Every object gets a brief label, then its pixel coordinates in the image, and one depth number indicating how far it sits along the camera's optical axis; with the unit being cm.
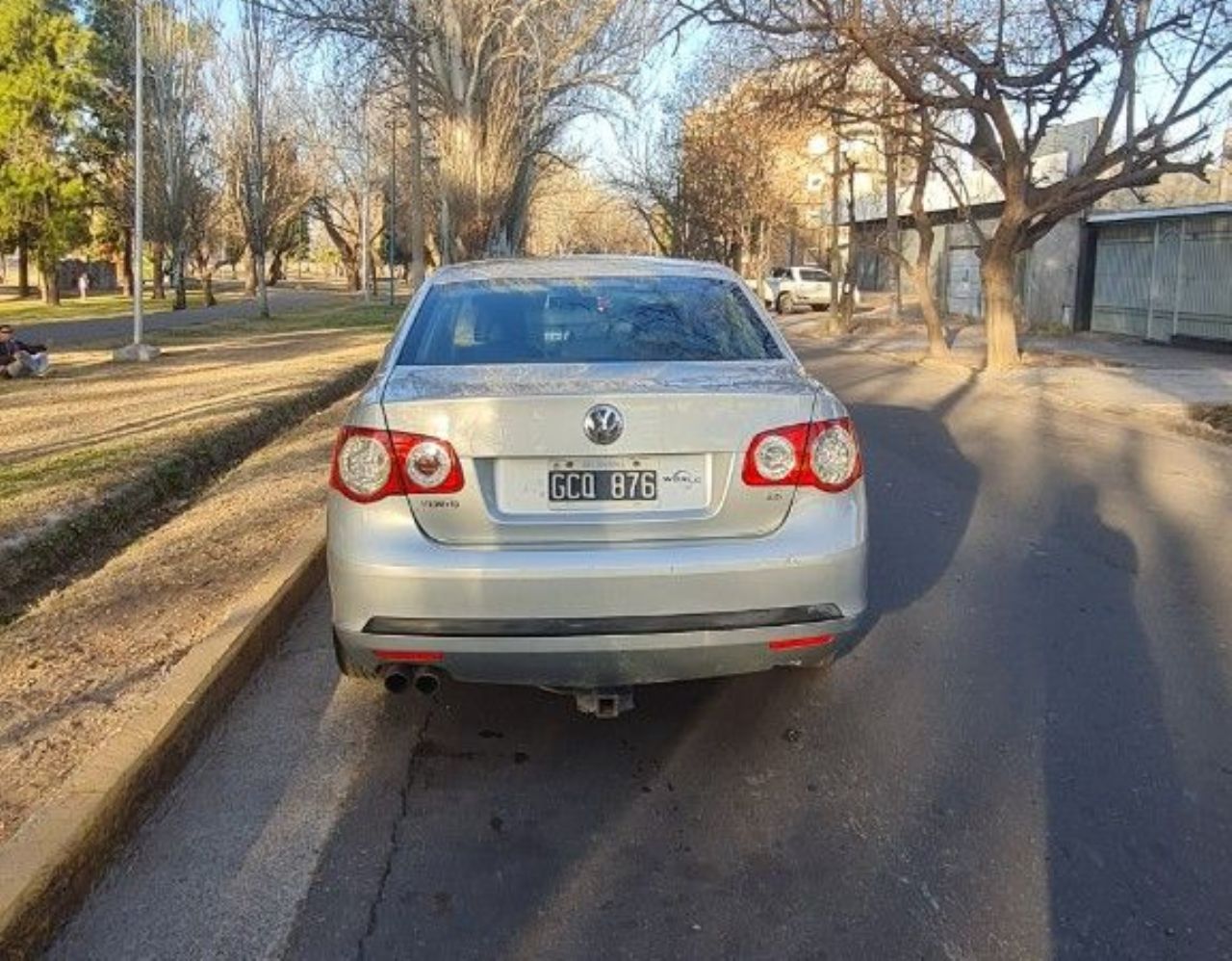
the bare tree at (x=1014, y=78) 1672
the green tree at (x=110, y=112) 4634
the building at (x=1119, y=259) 2391
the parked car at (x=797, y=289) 4559
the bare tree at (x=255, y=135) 3084
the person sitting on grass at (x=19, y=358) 1572
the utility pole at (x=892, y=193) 2450
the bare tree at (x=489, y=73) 2866
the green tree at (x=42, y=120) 4594
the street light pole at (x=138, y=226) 1786
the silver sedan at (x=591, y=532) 362
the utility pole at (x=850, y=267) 2934
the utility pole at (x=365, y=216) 4648
